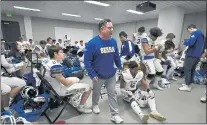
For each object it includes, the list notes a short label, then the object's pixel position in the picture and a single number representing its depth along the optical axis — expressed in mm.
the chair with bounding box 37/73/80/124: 1974
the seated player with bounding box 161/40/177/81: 4039
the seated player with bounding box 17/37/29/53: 6810
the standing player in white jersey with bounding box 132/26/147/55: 3242
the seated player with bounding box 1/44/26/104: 2035
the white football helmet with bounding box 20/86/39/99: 2140
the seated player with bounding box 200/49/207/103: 4167
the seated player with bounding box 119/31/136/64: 3419
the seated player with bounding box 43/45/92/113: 1887
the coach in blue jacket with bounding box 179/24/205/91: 3076
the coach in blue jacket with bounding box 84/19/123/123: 1905
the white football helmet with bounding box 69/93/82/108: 2277
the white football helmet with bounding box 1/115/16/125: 1388
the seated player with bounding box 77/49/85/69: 4906
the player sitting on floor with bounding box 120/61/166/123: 2373
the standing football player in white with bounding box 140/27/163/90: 2970
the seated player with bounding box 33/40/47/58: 4009
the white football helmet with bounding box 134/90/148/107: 2469
